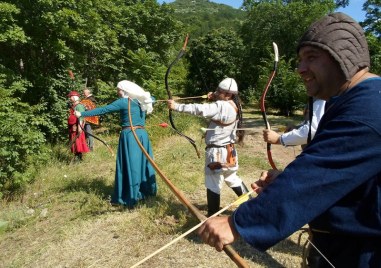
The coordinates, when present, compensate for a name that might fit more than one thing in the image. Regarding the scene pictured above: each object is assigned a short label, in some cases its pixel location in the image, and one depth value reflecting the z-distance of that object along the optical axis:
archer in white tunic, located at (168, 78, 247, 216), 3.95
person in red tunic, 7.55
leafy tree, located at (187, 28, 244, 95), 24.22
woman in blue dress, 4.76
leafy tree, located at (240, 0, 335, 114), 21.17
